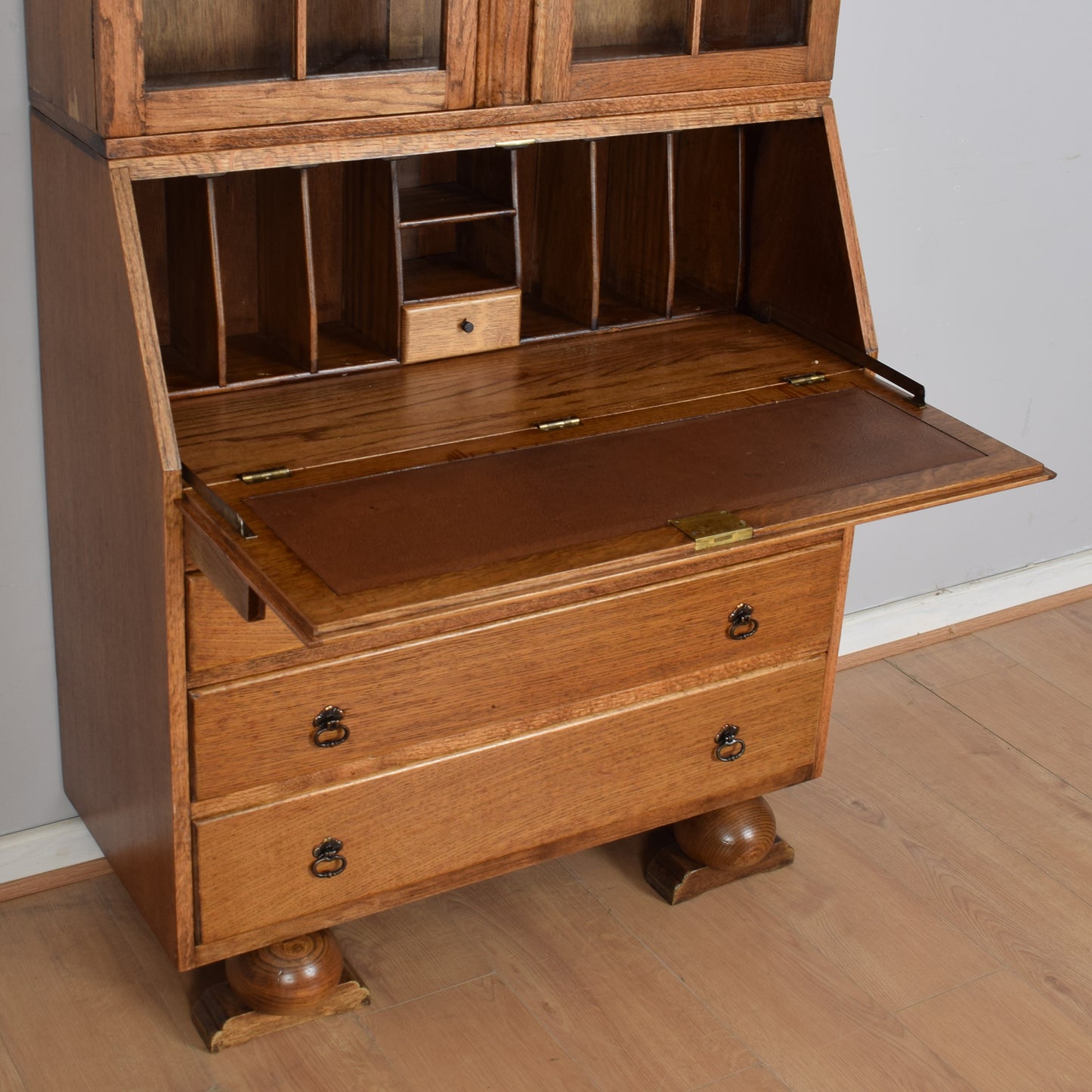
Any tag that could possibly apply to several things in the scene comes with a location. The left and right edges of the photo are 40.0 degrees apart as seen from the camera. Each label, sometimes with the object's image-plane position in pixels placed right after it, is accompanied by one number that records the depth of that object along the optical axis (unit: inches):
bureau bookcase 65.6
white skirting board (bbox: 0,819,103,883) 90.6
